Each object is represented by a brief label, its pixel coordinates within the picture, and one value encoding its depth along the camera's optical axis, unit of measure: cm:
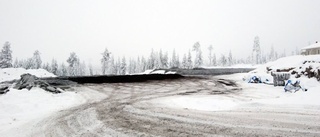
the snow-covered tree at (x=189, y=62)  10075
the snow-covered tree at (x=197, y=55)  10585
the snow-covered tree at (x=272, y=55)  13777
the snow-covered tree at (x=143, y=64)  10806
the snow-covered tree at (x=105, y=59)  8950
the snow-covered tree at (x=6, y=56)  6925
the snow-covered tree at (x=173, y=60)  10637
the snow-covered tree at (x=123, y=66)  9954
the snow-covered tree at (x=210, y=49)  11236
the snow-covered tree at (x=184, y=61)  10191
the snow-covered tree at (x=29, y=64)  9418
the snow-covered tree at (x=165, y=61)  9928
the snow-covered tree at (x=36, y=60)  9436
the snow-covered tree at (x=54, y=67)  9112
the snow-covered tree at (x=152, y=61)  10050
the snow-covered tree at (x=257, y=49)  10169
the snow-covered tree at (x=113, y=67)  10371
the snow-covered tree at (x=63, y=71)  9669
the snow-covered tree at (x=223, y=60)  12029
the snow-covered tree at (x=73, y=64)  9025
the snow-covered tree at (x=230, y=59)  12348
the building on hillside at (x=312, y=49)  4143
